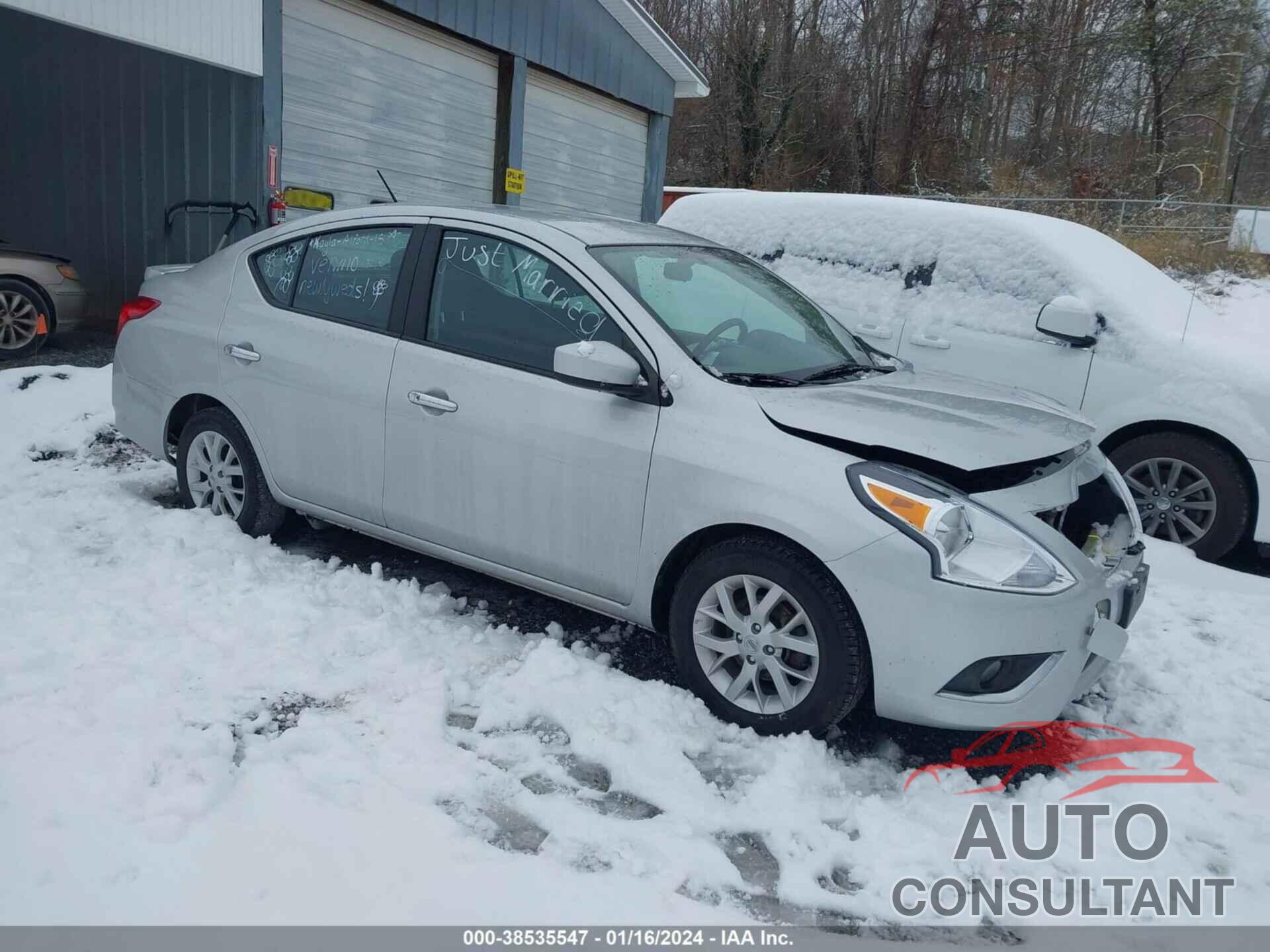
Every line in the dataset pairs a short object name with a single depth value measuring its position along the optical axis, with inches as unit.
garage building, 343.9
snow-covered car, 213.9
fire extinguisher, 347.3
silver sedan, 117.3
